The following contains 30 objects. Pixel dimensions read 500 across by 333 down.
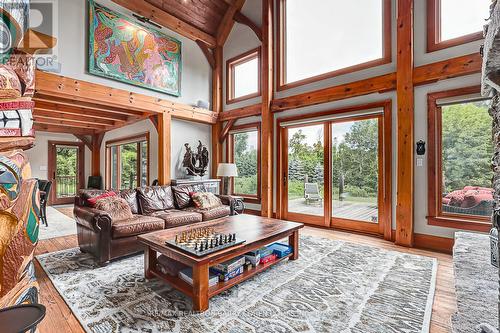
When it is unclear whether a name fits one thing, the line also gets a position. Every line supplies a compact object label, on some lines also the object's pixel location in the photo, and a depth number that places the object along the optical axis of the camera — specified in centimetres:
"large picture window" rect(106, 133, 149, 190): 614
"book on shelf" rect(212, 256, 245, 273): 215
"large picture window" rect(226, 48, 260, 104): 569
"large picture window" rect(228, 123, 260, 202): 566
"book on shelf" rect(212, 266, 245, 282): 213
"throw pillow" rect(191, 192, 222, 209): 407
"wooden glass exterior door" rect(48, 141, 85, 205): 784
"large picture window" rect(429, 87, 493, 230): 310
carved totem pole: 114
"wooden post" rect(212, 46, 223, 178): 617
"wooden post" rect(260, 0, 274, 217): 514
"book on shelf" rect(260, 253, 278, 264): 255
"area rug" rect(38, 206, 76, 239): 416
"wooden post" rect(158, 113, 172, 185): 502
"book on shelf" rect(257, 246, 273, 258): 258
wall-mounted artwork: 417
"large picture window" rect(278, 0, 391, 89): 399
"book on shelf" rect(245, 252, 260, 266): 245
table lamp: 499
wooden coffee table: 187
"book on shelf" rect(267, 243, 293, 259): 271
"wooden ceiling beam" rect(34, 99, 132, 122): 480
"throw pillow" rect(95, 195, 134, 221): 305
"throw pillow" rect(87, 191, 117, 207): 314
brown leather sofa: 277
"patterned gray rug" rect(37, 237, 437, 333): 172
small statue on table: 532
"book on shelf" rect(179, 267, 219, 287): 205
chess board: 196
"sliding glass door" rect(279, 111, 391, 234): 398
